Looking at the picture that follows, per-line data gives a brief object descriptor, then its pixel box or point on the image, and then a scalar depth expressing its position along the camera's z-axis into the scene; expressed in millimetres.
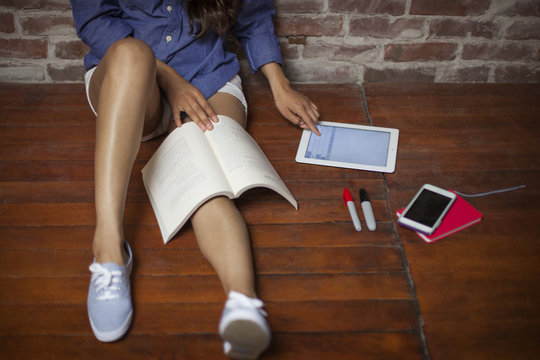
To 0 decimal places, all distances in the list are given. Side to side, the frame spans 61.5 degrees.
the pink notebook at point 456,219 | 1152
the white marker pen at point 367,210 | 1166
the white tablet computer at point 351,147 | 1360
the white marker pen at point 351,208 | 1166
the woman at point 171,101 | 923
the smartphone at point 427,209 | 1152
